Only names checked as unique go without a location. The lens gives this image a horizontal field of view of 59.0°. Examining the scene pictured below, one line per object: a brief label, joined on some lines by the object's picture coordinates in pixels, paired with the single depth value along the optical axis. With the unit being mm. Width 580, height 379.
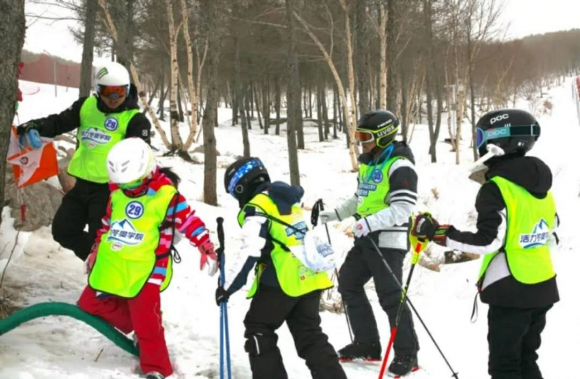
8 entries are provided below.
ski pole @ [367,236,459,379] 4185
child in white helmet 3484
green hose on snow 3463
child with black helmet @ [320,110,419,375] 4090
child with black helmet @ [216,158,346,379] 3379
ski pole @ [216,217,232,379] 3369
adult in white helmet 4230
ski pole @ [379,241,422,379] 3659
